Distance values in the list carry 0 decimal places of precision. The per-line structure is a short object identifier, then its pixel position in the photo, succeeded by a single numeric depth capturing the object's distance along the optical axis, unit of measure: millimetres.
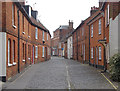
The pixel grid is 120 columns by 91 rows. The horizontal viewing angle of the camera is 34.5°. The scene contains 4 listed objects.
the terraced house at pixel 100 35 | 14320
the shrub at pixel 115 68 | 11389
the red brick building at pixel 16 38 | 11617
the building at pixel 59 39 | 80325
